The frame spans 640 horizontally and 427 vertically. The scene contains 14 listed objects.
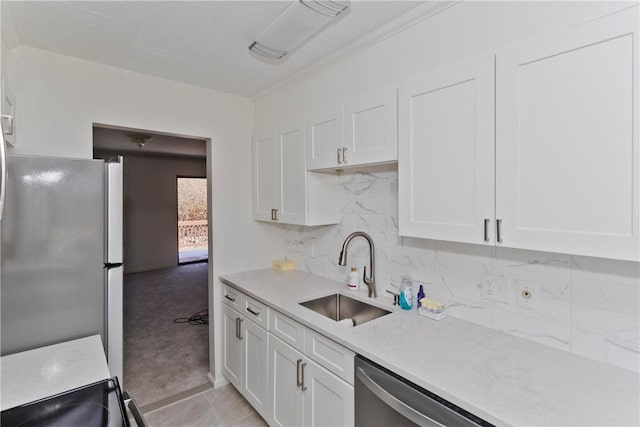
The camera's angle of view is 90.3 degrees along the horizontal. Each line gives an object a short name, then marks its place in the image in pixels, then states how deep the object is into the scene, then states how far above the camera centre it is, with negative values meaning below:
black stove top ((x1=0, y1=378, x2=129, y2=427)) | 1.01 -0.66
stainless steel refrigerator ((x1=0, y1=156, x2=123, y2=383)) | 1.44 -0.21
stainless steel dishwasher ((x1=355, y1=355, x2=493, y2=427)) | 1.05 -0.71
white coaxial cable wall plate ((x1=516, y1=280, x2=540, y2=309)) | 1.37 -0.37
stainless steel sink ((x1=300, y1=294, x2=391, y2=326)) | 1.97 -0.64
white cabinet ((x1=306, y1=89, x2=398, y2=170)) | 1.64 +0.44
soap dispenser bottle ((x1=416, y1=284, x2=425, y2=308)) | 1.77 -0.48
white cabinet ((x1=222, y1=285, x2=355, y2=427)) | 1.51 -0.91
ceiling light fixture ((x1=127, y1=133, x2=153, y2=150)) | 4.29 +1.01
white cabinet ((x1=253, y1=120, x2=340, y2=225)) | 2.23 +0.19
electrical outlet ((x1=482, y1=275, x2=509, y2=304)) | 1.47 -0.37
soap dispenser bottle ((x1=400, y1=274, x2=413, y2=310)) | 1.77 -0.48
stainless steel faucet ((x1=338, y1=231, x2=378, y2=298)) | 1.99 -0.33
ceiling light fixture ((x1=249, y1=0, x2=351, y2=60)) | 1.47 +0.94
